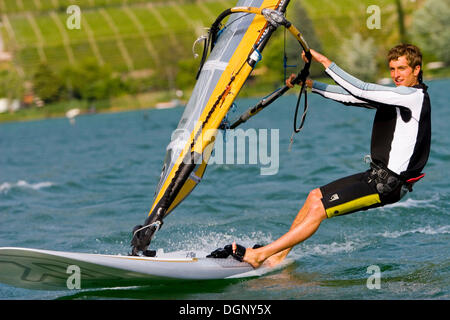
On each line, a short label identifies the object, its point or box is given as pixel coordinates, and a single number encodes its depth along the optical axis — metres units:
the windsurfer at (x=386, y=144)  10.18
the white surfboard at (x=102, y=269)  9.98
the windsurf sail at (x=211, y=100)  11.75
